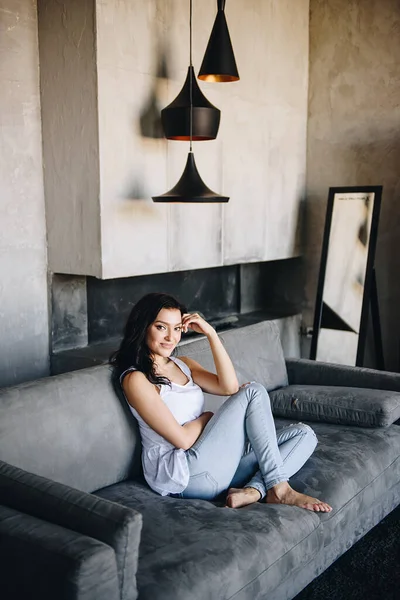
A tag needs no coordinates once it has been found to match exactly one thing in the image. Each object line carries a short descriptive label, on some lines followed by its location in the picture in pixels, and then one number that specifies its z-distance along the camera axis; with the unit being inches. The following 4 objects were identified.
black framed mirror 175.0
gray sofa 61.2
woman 88.6
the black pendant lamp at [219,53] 136.6
